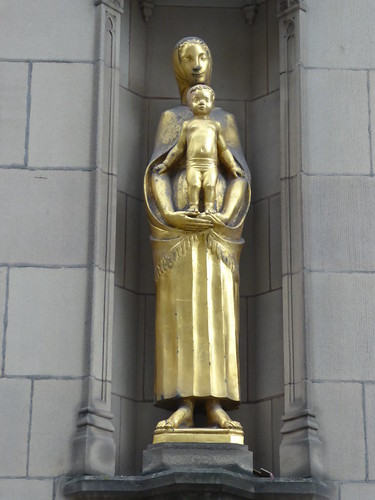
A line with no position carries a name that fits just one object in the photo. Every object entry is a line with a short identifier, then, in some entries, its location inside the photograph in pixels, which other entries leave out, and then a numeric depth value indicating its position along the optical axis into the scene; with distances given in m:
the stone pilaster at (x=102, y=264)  10.95
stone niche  10.66
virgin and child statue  11.26
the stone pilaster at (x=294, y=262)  11.01
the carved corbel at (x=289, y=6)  12.22
